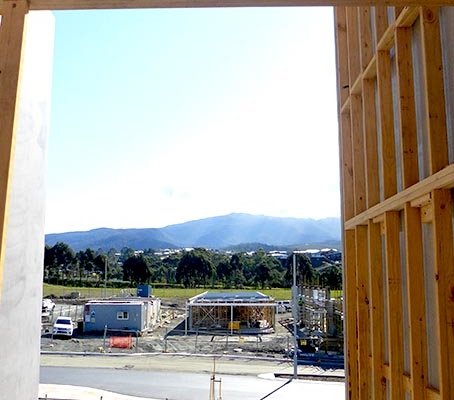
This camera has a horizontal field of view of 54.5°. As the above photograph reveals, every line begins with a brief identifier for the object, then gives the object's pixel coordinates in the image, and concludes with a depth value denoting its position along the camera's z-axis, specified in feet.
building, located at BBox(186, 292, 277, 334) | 87.40
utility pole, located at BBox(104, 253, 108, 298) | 168.88
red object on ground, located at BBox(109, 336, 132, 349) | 68.95
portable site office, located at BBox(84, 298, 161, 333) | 82.43
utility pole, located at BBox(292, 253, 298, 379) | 52.01
